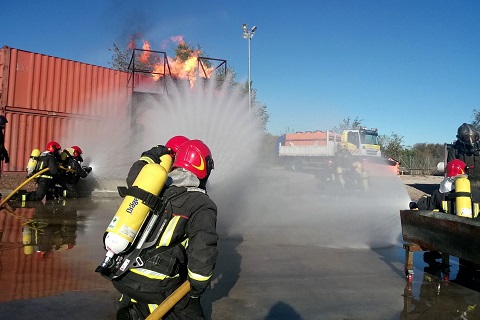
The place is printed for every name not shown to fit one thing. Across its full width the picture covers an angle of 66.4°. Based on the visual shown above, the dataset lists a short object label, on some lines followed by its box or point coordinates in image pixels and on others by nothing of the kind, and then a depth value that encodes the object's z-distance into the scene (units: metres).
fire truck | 25.75
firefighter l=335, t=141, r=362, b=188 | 16.65
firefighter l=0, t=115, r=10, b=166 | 8.58
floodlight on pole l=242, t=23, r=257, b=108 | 29.66
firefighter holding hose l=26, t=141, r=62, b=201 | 9.88
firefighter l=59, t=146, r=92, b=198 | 11.24
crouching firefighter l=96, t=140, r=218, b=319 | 2.22
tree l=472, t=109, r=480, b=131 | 38.47
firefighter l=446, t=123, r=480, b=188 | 7.54
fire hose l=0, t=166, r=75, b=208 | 7.86
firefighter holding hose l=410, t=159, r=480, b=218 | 4.38
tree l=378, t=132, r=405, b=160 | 39.22
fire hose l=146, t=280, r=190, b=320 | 2.21
